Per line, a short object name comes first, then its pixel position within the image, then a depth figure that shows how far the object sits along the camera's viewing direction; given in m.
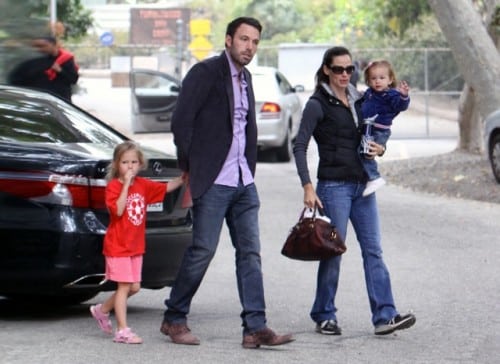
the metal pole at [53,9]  26.37
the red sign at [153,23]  78.00
